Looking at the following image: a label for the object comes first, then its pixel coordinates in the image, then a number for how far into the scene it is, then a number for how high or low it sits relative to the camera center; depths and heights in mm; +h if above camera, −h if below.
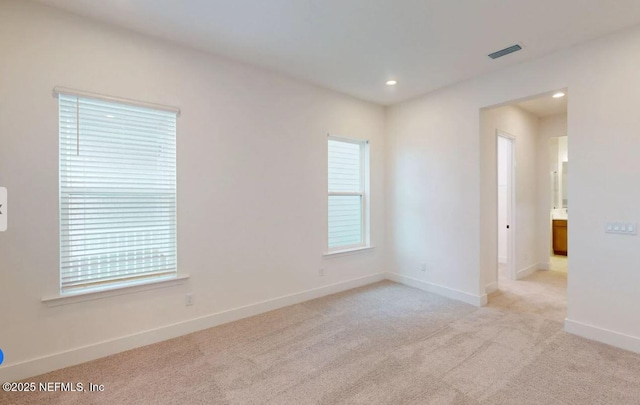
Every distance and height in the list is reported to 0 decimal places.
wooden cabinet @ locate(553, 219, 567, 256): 6457 -762
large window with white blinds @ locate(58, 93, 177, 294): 2443 +89
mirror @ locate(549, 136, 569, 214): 6802 +569
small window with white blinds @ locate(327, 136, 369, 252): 4297 +135
